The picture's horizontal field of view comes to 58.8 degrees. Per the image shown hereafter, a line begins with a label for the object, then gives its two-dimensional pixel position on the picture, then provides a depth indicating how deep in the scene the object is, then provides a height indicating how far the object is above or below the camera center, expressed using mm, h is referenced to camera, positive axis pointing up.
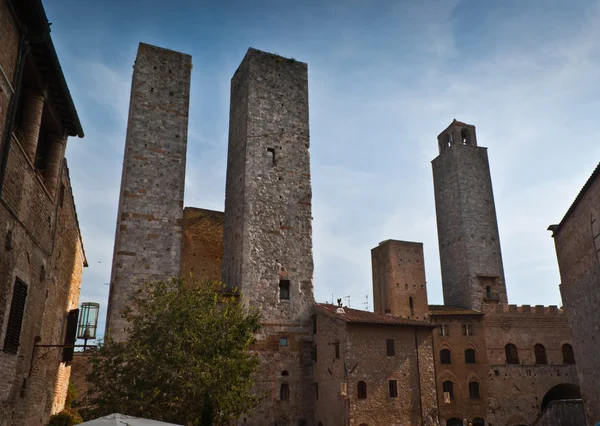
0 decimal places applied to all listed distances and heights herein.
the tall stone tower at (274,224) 23438 +6452
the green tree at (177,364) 15234 +16
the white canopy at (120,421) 9000 -951
